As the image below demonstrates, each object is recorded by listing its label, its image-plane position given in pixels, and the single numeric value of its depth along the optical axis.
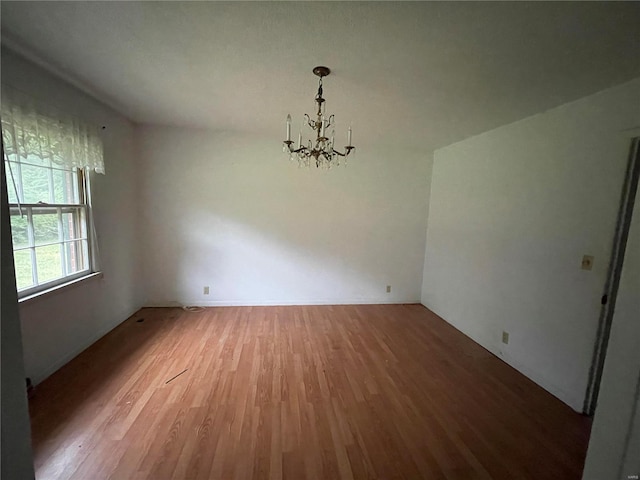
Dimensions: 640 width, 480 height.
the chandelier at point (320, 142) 1.81
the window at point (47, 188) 1.84
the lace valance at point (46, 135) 1.75
